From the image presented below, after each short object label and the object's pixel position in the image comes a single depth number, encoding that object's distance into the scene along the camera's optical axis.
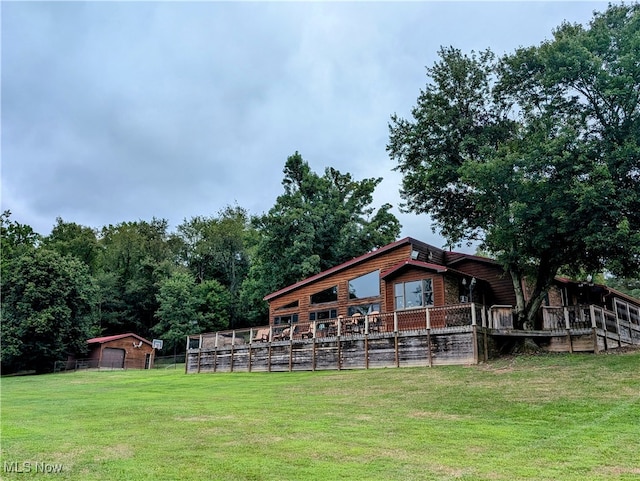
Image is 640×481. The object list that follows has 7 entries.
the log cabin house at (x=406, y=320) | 16.41
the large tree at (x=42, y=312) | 33.38
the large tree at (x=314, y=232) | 36.88
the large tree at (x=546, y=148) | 15.63
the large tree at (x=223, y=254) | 54.41
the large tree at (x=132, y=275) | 50.66
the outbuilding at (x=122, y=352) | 37.72
